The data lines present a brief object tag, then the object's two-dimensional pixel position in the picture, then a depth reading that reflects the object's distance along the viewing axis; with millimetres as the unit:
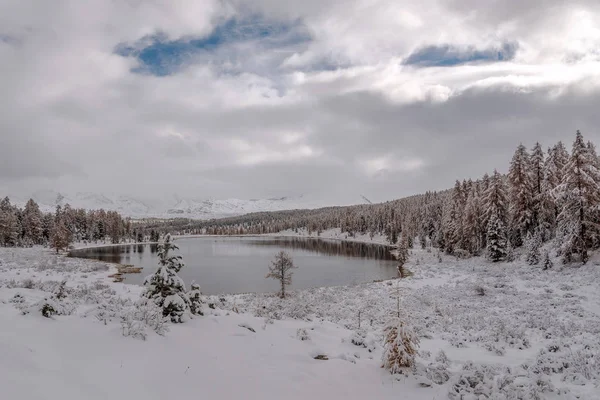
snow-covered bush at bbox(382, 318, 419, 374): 9703
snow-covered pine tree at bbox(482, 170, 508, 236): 47844
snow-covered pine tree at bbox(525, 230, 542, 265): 36906
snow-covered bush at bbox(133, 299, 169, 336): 10258
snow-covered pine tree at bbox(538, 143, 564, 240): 43344
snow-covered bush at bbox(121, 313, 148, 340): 9335
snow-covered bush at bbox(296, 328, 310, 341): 13000
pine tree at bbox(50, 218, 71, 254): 80438
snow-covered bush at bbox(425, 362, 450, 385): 9453
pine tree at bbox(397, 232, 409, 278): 60619
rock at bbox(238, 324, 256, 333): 12797
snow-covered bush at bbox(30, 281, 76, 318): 9398
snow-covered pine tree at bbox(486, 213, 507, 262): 45156
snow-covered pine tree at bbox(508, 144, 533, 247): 45125
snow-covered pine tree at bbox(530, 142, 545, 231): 45719
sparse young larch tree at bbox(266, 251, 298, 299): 33812
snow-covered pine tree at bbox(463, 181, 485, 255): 53188
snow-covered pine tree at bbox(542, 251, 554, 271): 32906
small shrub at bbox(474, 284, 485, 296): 27422
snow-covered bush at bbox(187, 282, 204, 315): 12938
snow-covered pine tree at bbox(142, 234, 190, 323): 11828
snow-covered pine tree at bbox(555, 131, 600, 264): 30891
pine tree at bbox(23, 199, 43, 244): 95688
